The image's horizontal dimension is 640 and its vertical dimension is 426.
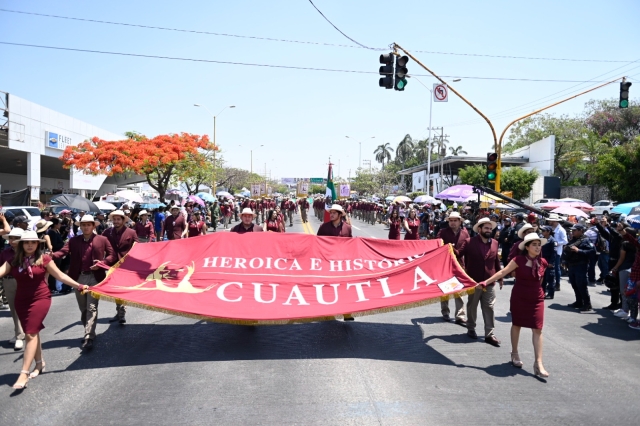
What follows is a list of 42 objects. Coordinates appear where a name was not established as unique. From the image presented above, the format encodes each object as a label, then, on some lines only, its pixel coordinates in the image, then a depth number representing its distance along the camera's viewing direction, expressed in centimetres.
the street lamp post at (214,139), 4592
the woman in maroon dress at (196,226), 1455
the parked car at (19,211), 2018
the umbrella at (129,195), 2902
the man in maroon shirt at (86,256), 760
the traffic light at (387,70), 1416
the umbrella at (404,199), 2909
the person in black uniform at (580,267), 1051
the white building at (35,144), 3030
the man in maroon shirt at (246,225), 931
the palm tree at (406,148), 11819
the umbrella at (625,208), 2059
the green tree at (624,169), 3016
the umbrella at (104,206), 2592
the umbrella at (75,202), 2079
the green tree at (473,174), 4797
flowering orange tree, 2939
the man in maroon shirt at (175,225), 1436
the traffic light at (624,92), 1706
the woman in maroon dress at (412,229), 1400
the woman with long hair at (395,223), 1409
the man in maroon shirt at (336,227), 948
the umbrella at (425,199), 3788
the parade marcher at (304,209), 3780
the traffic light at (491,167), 1905
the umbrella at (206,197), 3747
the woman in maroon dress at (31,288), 592
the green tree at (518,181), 4459
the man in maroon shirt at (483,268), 787
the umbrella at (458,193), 3145
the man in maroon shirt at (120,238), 849
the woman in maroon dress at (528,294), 647
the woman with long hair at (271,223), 1288
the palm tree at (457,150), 11322
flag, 2330
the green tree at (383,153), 14175
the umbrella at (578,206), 2255
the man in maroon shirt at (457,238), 891
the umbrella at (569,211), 1706
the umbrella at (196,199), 3216
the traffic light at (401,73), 1424
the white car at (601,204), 3272
